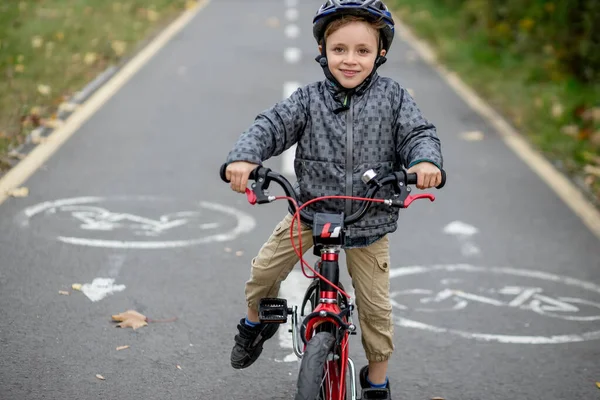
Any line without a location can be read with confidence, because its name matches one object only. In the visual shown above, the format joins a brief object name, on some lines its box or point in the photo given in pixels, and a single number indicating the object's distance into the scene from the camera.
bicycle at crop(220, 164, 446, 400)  3.70
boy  4.04
